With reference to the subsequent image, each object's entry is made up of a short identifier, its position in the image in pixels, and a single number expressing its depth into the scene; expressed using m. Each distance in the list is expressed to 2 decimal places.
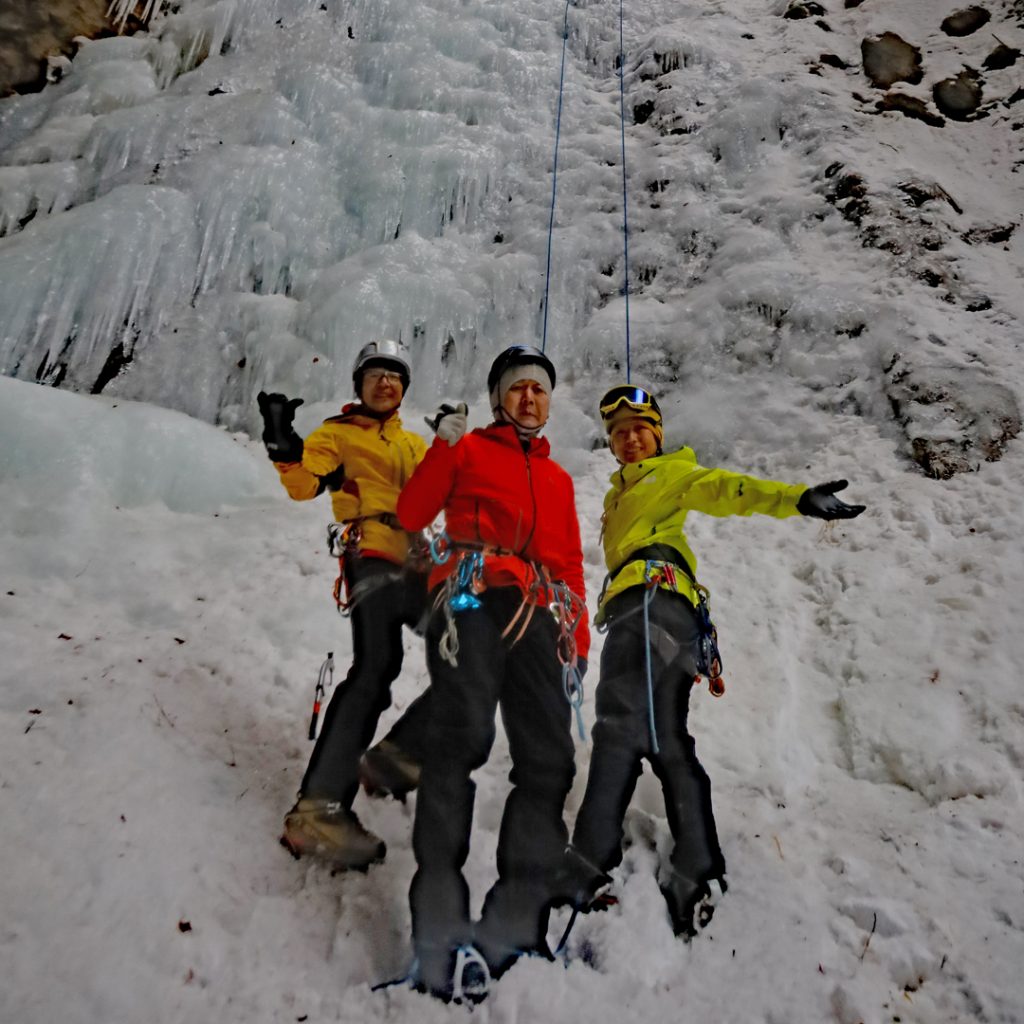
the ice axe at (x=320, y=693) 2.69
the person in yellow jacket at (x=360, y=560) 2.33
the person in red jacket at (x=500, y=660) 2.01
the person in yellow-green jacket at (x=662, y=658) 2.38
